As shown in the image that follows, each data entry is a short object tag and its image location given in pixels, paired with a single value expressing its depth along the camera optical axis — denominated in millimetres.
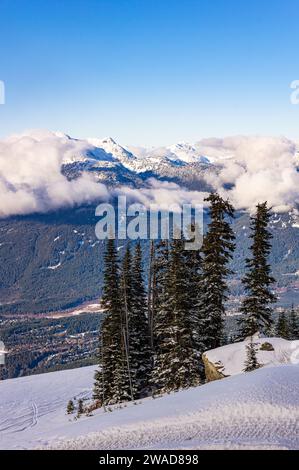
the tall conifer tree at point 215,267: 41281
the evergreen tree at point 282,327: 66625
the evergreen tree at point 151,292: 49875
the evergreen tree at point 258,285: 41000
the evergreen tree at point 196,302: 40000
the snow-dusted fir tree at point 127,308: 44031
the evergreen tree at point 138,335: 46562
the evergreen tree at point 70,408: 45969
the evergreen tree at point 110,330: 47088
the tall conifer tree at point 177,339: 38812
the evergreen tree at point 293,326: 69188
